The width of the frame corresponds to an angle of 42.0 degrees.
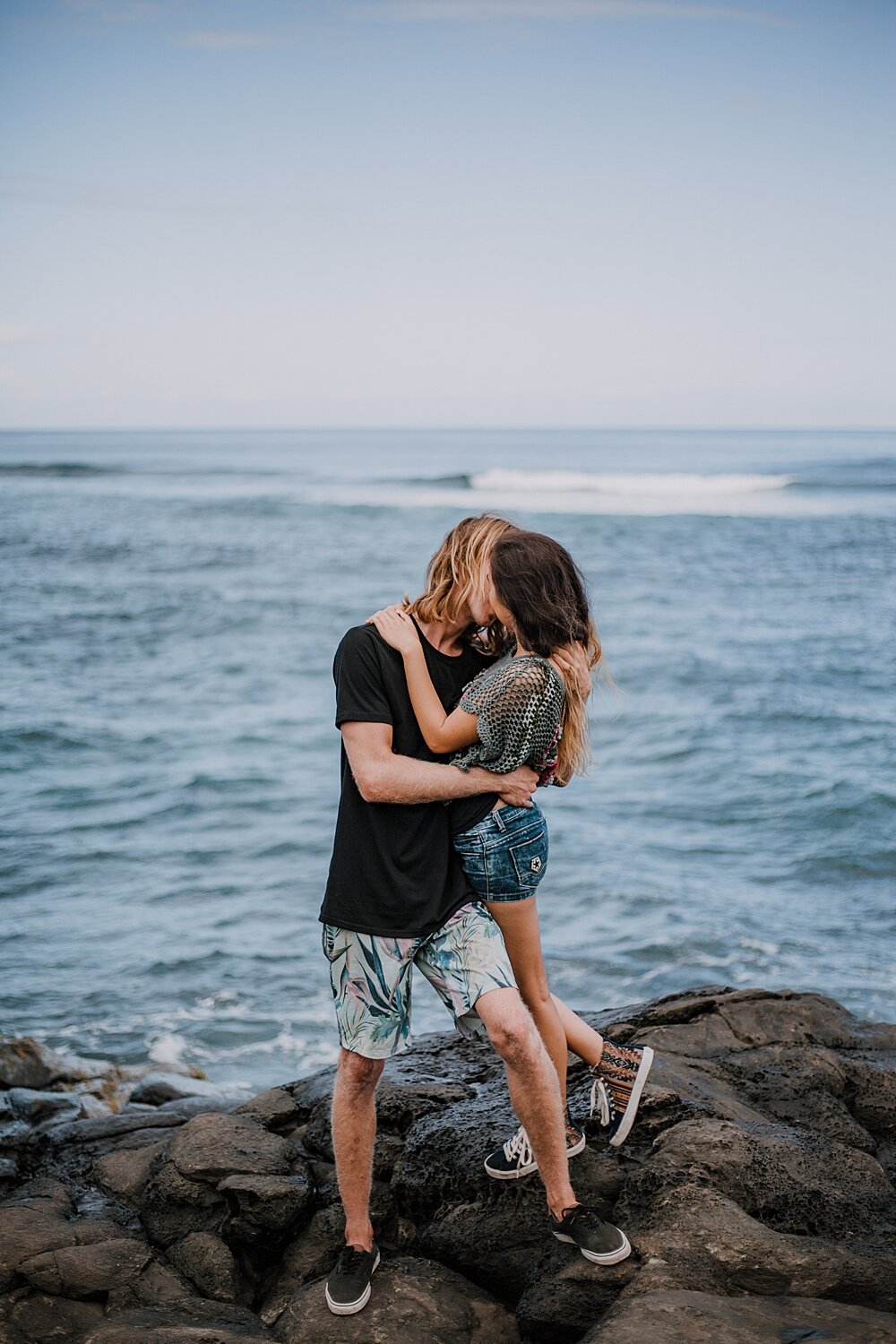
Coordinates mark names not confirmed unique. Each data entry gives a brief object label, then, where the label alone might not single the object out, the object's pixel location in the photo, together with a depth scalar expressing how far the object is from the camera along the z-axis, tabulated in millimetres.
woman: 3639
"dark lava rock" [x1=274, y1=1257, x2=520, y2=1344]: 3635
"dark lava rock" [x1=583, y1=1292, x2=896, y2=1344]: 3193
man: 3650
